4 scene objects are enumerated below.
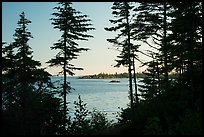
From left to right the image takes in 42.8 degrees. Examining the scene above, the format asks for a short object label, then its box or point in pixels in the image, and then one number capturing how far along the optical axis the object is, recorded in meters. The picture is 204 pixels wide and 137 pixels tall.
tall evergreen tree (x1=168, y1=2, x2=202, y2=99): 8.41
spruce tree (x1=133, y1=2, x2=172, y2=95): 19.22
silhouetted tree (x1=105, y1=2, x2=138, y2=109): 23.56
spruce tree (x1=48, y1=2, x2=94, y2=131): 22.50
